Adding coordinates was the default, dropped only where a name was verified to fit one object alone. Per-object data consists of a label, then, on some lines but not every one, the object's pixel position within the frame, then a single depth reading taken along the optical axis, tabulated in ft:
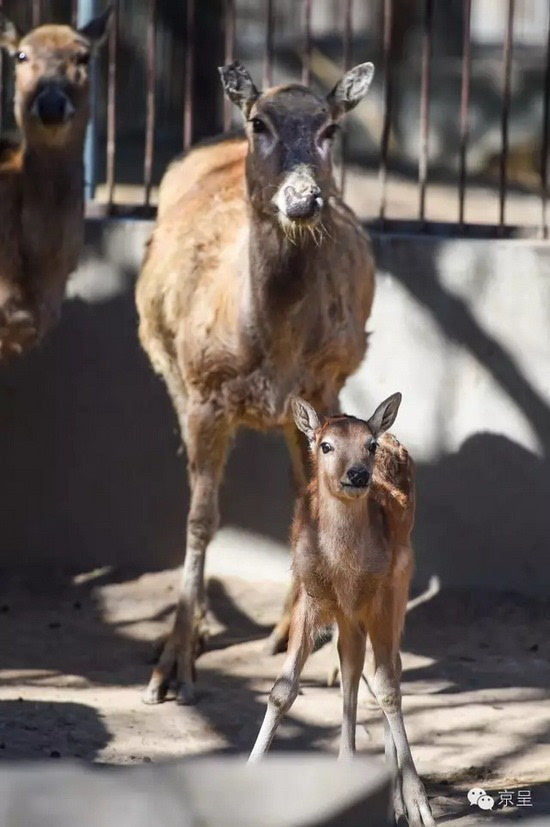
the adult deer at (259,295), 46.65
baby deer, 36.50
